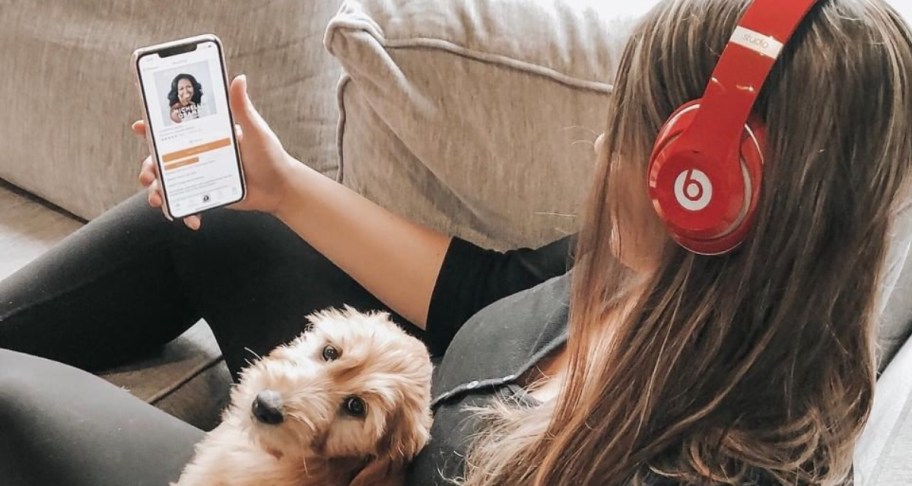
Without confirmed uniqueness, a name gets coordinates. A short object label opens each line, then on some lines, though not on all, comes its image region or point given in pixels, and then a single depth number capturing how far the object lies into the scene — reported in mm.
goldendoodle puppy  906
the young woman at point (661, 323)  596
